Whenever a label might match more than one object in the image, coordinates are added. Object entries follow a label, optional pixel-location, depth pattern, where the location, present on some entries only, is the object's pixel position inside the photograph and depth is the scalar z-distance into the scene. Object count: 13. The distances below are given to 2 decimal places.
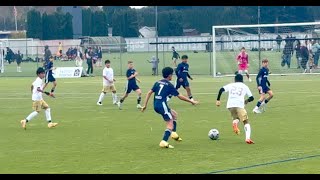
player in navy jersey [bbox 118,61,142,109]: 28.78
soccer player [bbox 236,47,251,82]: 44.34
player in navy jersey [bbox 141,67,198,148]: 17.31
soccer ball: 18.12
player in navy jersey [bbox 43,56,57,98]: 37.30
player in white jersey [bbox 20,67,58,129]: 21.69
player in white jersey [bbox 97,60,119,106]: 29.91
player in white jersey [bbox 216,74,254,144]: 17.97
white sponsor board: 56.75
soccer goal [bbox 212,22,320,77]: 51.84
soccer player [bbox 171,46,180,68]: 57.28
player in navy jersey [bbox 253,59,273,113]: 25.36
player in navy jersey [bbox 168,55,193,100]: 30.38
